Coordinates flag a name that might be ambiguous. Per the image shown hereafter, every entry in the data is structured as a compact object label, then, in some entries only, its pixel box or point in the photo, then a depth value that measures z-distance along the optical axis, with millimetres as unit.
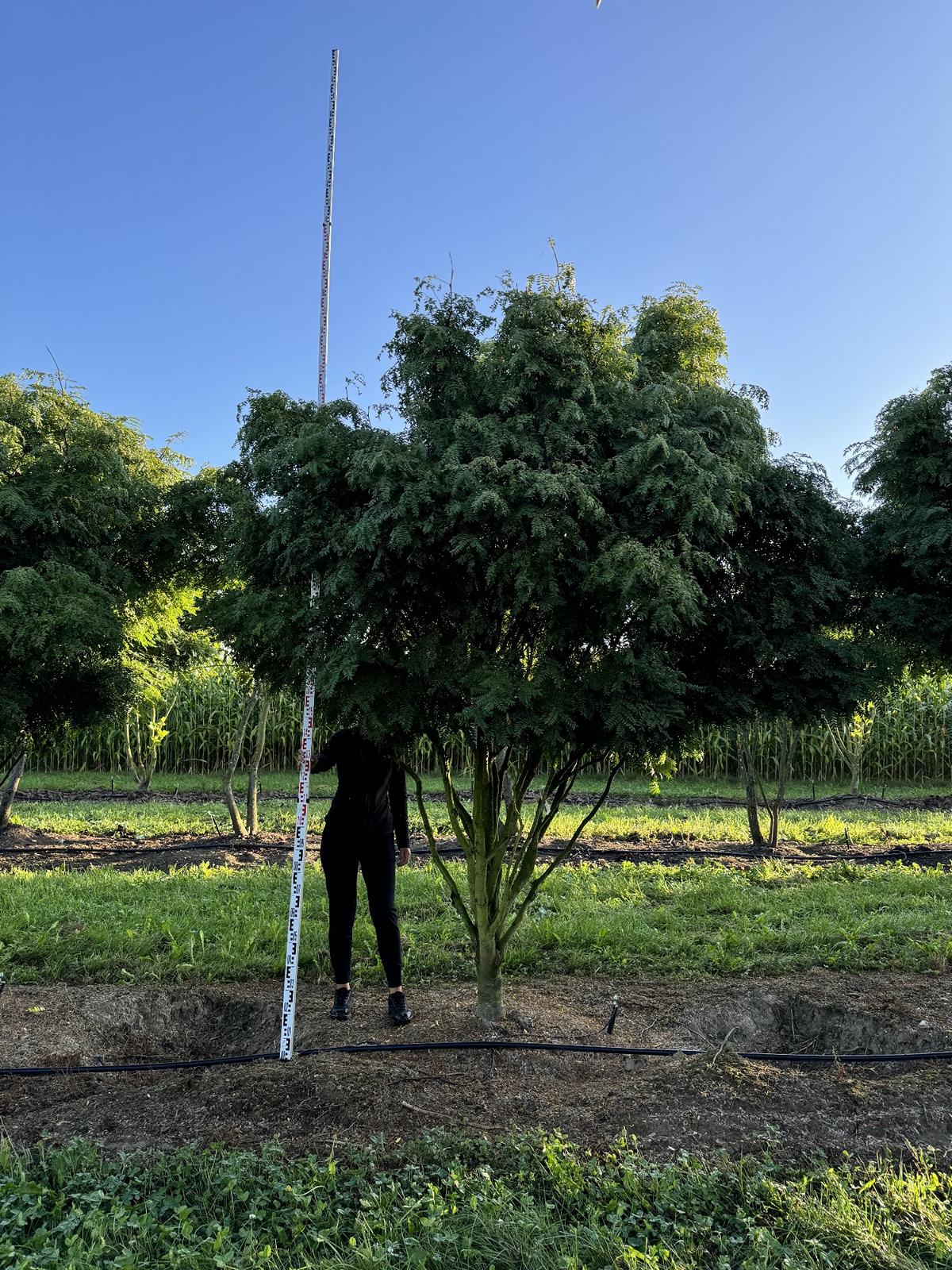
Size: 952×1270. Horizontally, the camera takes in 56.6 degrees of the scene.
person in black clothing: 5234
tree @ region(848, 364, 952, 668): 5586
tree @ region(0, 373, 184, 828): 5855
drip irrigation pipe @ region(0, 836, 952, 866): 10180
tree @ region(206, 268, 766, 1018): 4094
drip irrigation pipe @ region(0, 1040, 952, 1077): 4414
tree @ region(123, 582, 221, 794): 7188
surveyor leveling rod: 4461
